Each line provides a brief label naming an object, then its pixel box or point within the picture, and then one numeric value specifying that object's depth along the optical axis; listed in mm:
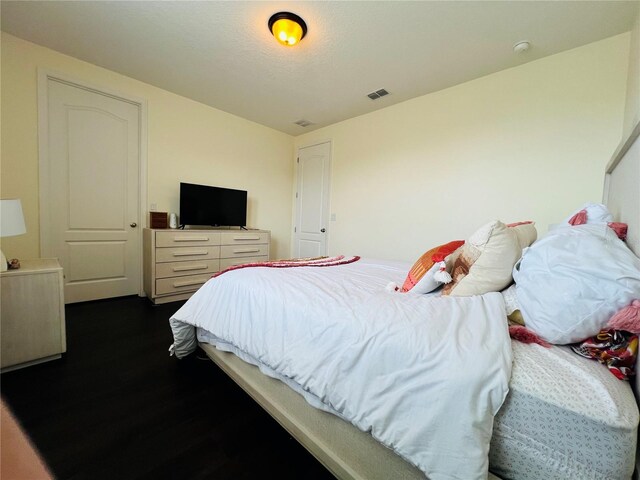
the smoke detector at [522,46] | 2106
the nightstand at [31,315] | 1532
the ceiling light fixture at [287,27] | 1915
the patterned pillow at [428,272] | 1249
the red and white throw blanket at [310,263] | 1835
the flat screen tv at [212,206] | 3244
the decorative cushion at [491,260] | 1095
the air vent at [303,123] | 3899
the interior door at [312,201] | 4137
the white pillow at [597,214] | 1218
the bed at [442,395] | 595
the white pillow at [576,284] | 708
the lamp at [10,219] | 1435
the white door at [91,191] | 2604
